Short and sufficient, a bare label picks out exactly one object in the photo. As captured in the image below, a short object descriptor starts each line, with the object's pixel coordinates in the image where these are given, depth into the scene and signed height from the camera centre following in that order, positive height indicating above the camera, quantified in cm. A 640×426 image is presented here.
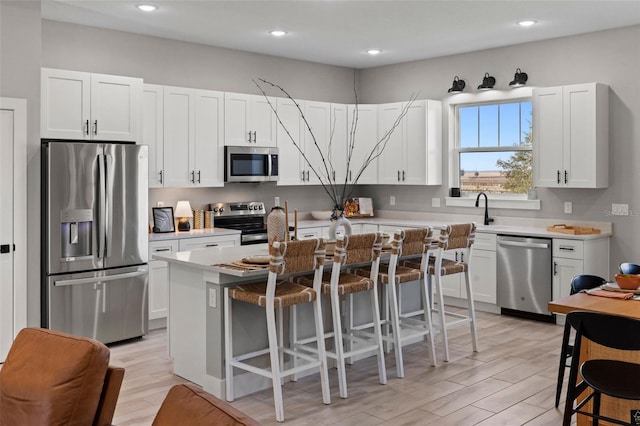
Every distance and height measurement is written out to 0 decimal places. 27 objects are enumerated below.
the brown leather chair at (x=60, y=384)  206 -62
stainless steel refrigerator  486 -28
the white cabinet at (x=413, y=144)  725 +73
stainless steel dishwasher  594 -71
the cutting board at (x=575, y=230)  595 -25
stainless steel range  663 -15
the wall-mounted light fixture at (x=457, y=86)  711 +139
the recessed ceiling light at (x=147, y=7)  512 +169
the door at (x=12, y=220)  467 -11
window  680 +67
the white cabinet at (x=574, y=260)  572 -53
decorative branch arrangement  720 +62
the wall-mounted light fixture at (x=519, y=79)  653 +135
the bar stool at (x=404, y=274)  444 -52
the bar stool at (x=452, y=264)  474 -49
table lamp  619 -8
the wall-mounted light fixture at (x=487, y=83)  680 +136
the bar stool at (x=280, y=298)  368 -58
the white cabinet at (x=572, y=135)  585 +68
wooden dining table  311 -77
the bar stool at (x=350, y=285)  405 -55
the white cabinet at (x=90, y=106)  506 +86
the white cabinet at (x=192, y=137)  601 +69
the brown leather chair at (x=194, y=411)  157 -55
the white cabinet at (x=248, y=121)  648 +92
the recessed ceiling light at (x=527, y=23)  566 +171
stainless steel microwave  646 +45
